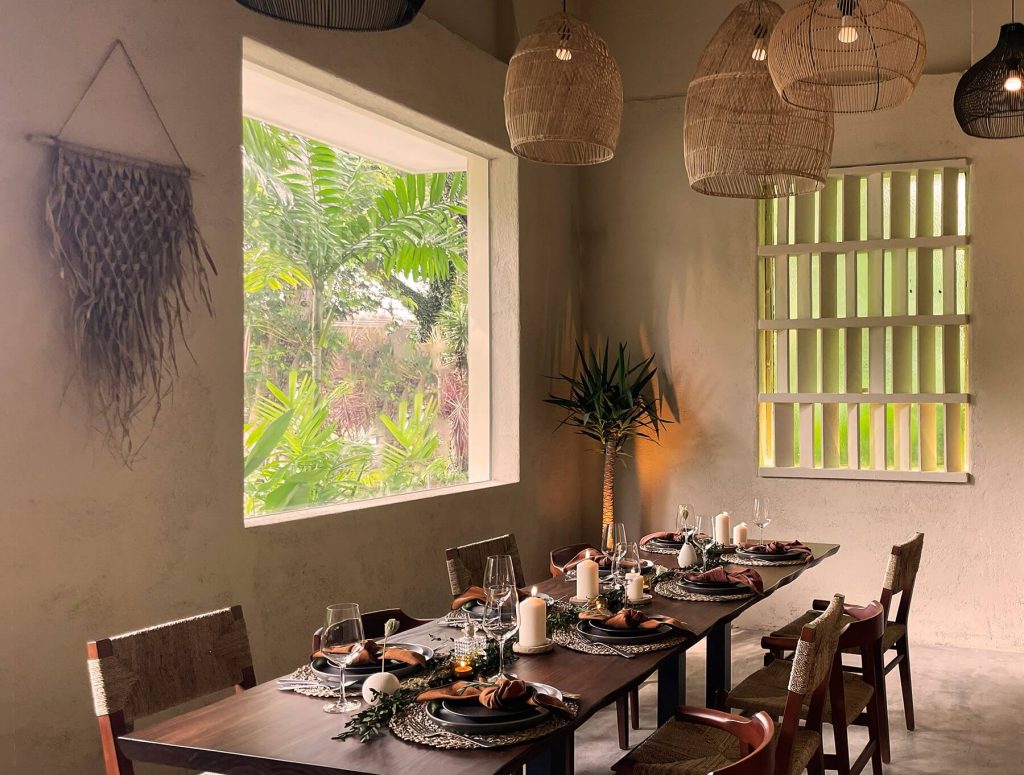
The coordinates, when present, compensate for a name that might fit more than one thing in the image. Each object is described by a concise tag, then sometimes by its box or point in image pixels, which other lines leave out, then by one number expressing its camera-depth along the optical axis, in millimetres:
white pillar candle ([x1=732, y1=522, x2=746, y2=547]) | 4535
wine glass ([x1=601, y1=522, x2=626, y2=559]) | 3453
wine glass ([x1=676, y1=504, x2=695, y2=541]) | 4219
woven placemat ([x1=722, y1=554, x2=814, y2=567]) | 4157
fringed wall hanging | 3182
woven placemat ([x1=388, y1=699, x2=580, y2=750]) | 1985
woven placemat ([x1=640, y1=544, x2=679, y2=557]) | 4367
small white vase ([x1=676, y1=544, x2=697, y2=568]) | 3994
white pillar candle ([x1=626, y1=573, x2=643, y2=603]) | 3316
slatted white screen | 5973
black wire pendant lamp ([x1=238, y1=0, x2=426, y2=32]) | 2119
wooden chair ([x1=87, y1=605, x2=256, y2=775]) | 2344
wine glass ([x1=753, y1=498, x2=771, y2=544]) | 4395
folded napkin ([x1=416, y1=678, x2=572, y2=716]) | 2115
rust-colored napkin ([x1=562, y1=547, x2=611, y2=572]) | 3850
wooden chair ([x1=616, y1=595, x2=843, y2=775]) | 2559
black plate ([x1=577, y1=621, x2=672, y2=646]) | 2777
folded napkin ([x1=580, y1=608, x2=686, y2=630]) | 2838
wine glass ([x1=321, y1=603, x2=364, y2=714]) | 2193
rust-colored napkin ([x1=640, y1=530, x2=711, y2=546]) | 4449
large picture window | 7043
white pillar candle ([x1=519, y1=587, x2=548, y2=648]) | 2709
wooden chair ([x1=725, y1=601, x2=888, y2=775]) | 3219
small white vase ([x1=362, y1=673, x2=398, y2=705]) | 2275
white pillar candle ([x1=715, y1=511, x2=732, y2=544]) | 4609
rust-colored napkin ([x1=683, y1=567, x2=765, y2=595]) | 3562
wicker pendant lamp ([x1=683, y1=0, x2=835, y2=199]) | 3389
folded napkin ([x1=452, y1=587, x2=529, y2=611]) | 3152
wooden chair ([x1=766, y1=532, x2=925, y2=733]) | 3852
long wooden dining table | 1914
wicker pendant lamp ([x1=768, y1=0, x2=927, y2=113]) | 2855
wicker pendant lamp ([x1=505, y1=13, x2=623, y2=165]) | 3387
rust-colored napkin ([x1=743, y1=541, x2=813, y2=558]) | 4282
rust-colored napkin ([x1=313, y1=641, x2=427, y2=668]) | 2434
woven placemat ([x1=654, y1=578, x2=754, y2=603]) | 3414
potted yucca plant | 6270
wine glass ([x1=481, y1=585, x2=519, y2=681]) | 2445
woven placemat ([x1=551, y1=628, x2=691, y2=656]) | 2705
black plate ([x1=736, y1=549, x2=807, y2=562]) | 4199
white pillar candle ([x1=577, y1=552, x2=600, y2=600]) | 3295
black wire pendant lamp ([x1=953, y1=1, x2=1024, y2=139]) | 4121
